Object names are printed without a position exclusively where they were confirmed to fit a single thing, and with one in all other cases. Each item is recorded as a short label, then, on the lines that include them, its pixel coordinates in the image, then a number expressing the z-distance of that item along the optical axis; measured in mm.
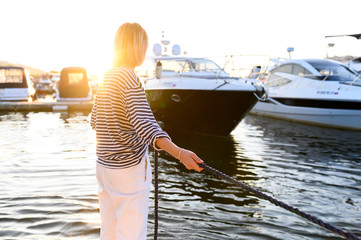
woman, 1991
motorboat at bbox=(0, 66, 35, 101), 22234
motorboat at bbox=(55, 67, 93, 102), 21531
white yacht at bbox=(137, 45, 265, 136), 10328
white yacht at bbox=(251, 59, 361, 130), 12898
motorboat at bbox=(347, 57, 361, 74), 18250
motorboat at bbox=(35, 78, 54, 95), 41538
